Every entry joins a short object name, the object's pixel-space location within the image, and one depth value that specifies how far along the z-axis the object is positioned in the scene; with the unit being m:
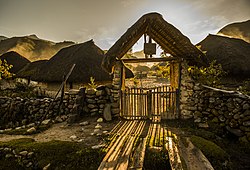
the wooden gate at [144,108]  7.61
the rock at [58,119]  7.91
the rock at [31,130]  6.48
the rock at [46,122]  7.61
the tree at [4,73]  17.90
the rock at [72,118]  7.43
